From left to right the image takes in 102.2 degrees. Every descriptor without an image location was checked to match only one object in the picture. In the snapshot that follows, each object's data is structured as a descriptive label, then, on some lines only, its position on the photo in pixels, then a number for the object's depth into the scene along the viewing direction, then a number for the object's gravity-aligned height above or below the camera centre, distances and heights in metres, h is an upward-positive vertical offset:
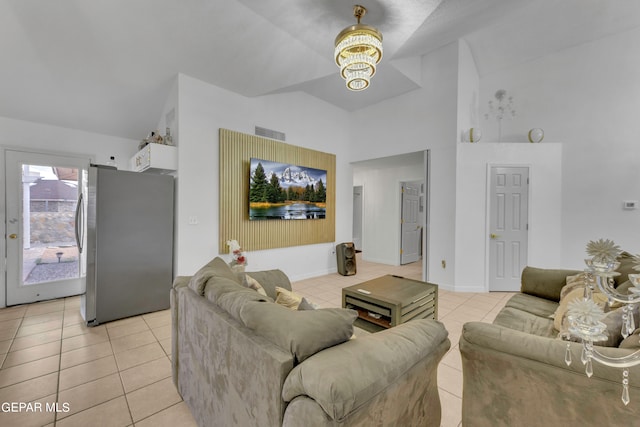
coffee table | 2.21 -0.82
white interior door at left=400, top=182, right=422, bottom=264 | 6.34 -0.28
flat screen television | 4.02 +0.35
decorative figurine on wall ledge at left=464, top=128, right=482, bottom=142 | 4.09 +1.25
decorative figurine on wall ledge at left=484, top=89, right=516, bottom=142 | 4.46 +1.87
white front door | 3.34 -0.22
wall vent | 4.17 +1.30
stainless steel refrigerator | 2.88 -0.38
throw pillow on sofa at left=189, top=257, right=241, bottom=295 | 1.53 -0.40
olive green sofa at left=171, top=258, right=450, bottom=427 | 0.80 -0.56
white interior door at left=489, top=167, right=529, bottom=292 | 4.09 -0.21
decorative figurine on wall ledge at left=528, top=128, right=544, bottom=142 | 4.11 +1.27
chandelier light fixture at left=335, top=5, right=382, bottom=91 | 2.39 +1.58
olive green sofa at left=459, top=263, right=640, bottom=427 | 1.00 -0.73
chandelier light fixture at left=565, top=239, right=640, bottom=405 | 0.62 -0.23
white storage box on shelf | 3.18 +0.67
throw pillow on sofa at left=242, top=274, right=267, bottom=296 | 1.83 -0.53
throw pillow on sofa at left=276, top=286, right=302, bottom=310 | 1.80 -0.63
